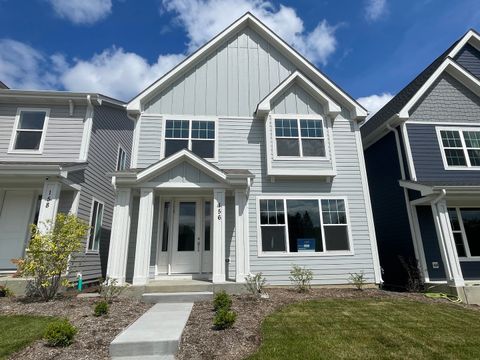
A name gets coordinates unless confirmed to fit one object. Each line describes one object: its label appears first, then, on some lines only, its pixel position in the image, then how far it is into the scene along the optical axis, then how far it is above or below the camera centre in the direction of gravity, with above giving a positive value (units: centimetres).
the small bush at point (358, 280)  882 -81
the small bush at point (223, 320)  488 -106
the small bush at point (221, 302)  595 -94
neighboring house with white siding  879 +321
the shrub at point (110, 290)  707 -79
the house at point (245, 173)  823 +255
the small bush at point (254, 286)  746 -80
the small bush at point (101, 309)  568 -99
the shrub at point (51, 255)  709 +9
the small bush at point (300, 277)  887 -69
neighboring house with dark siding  949 +271
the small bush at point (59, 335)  420 -109
